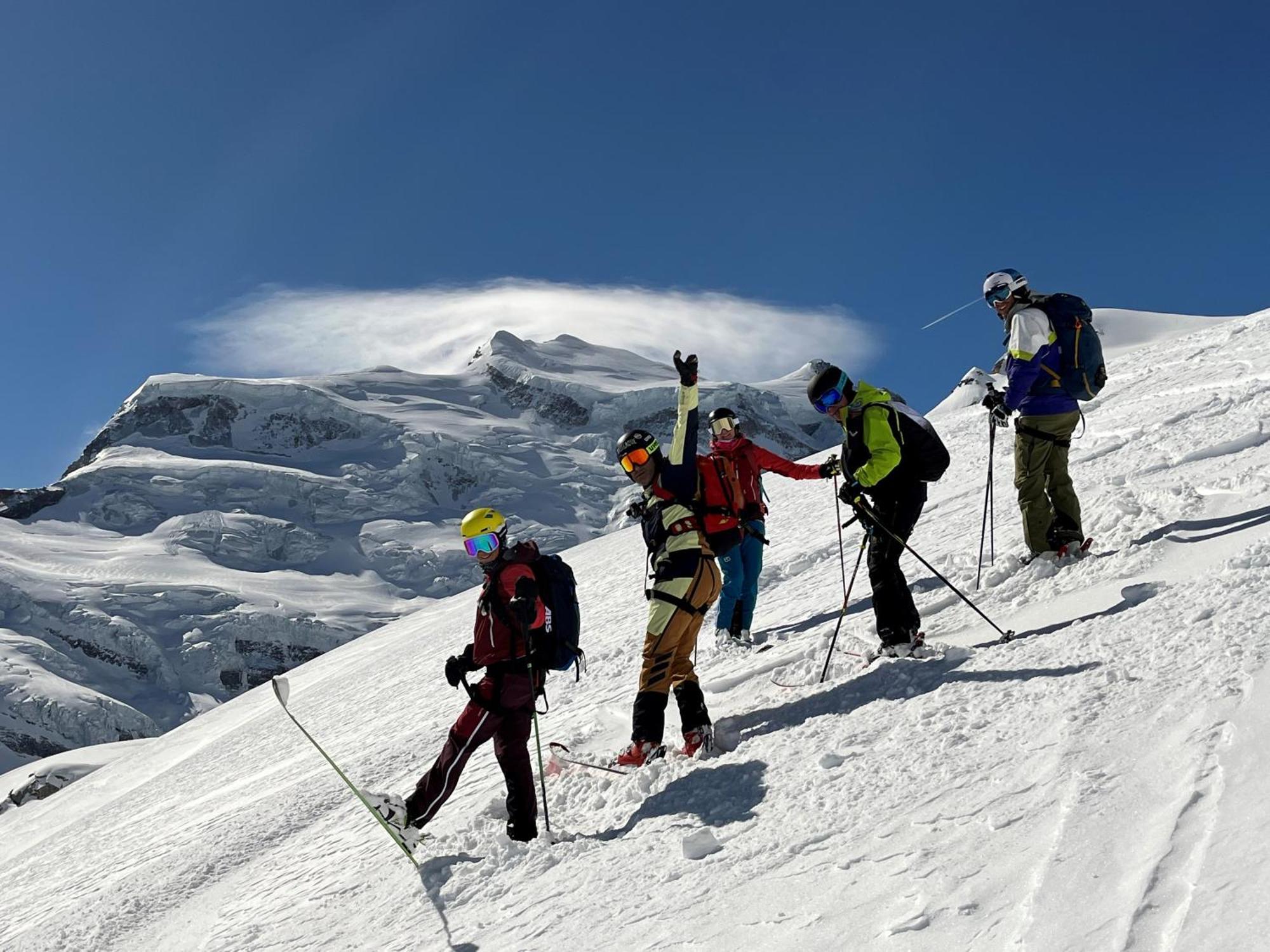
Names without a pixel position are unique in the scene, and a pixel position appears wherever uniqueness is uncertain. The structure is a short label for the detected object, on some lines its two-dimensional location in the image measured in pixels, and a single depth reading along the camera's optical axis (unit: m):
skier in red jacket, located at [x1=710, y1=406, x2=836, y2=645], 8.48
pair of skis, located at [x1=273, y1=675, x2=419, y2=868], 5.35
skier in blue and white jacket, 6.75
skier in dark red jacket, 5.51
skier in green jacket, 6.01
